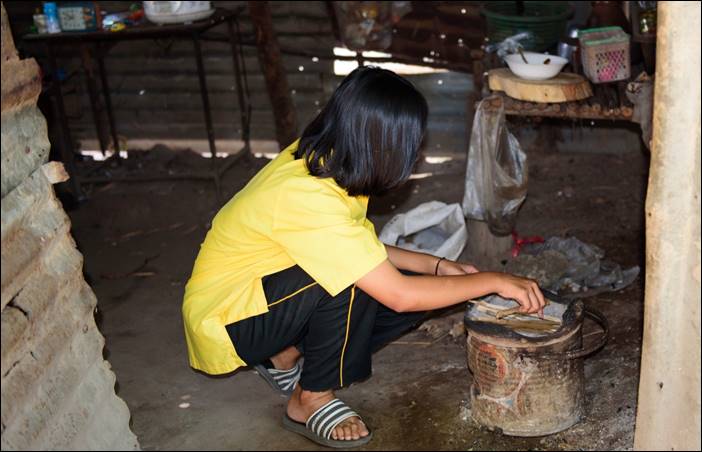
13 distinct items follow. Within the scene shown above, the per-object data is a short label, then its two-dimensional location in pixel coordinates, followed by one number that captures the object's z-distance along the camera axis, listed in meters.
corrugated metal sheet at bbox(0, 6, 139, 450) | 2.03
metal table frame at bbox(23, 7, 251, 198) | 5.21
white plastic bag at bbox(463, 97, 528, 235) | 3.89
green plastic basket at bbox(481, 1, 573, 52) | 4.68
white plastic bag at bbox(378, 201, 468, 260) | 4.13
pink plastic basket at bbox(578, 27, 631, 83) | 3.93
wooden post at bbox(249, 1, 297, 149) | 5.58
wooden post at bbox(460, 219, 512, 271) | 4.16
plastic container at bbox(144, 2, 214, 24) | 5.23
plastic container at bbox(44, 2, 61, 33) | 5.25
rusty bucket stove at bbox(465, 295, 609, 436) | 2.81
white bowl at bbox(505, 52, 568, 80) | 3.87
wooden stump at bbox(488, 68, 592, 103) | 3.79
